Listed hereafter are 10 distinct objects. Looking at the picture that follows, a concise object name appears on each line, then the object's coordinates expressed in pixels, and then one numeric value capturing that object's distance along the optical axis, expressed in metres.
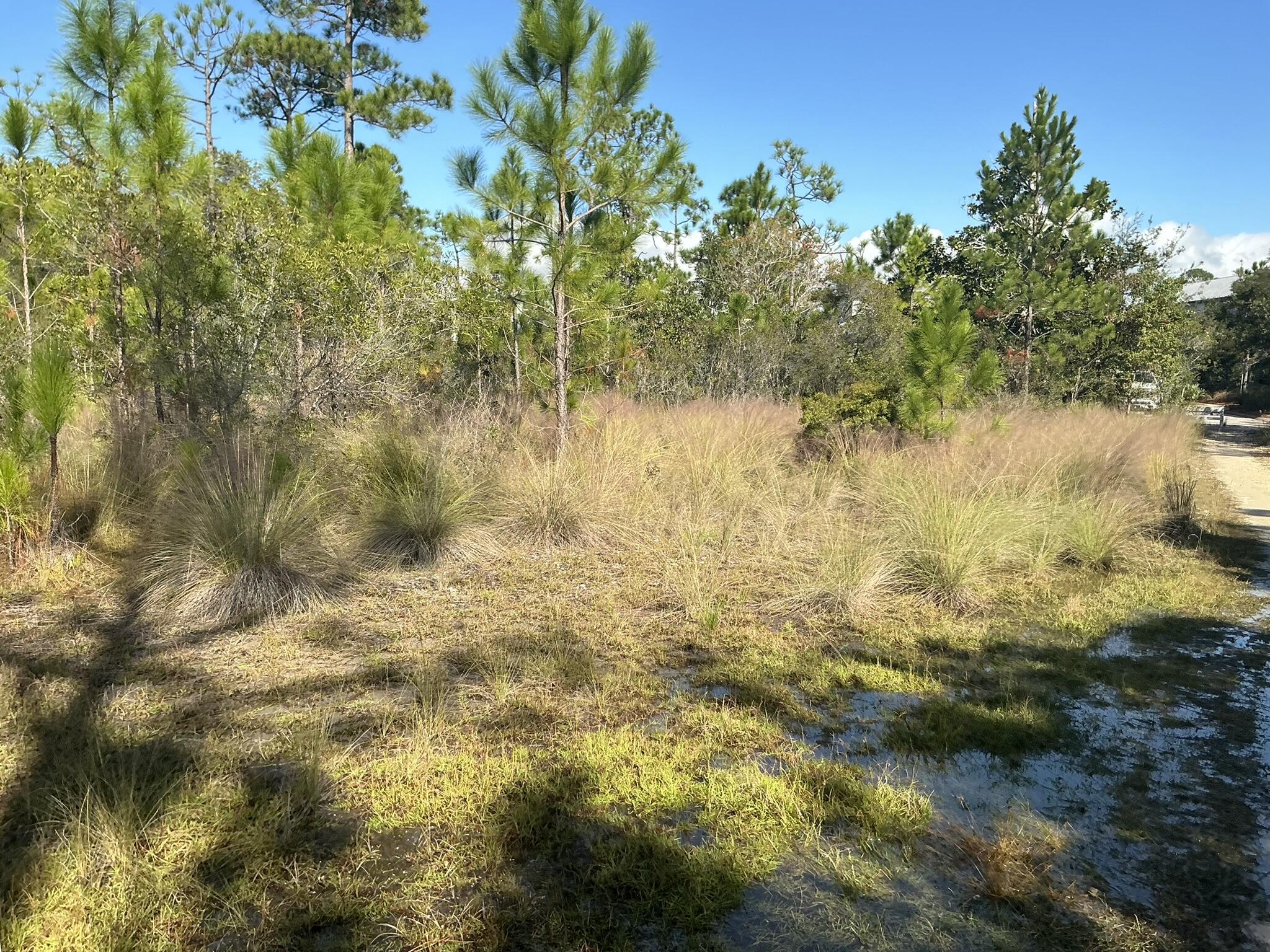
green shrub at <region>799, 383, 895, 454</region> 9.22
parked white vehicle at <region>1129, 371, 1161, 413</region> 18.06
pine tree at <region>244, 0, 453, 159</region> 17.33
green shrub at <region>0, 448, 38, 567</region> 4.64
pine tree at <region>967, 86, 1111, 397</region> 17.53
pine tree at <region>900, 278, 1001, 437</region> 8.38
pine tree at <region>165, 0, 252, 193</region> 14.32
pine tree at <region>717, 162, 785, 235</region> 22.58
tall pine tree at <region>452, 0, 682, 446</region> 7.43
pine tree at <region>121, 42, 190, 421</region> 6.71
